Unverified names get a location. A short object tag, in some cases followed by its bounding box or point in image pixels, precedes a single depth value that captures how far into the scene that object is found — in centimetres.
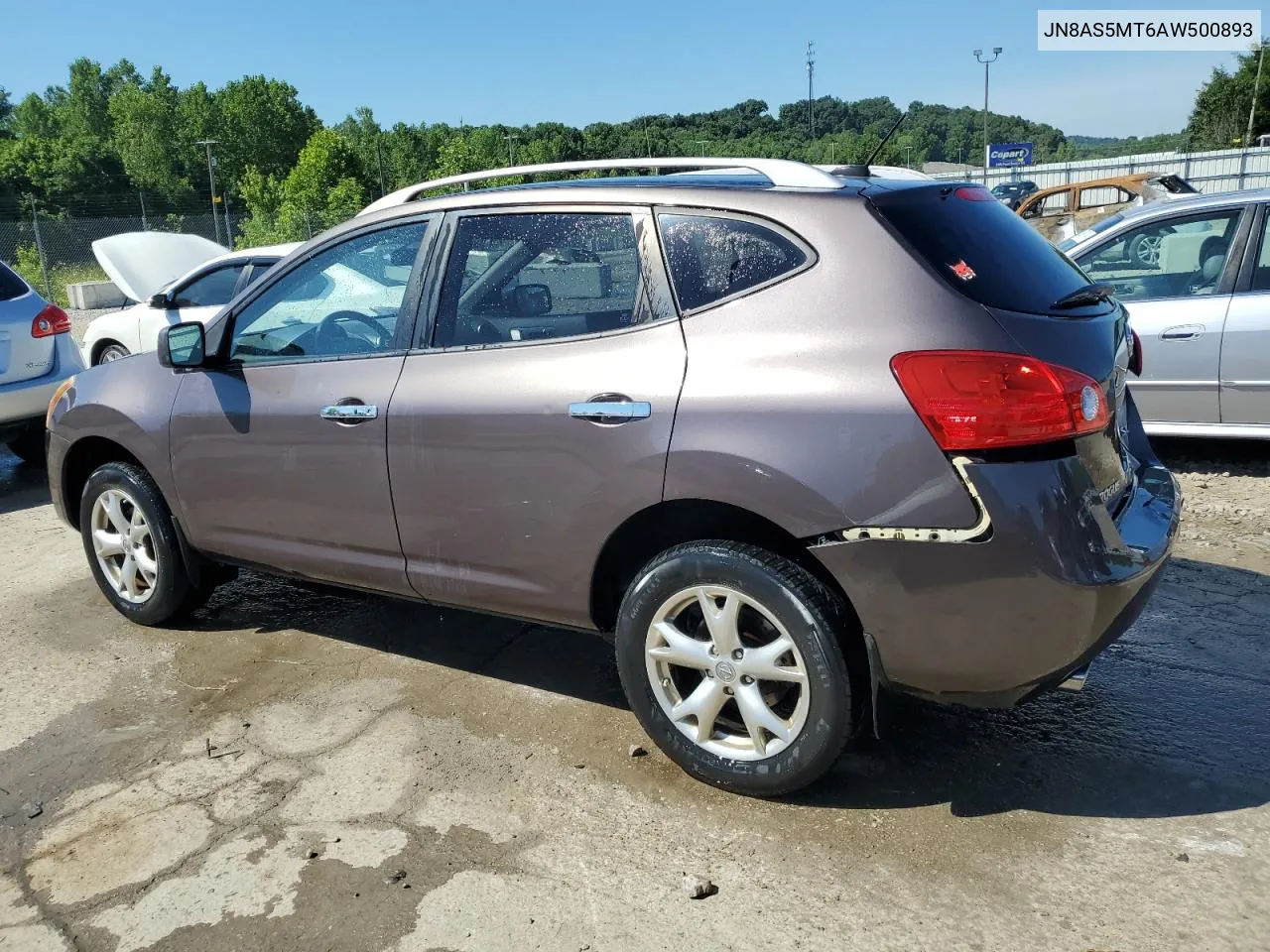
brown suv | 258
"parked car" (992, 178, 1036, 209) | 3375
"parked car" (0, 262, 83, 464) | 744
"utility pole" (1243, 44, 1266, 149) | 5203
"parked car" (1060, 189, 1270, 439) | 593
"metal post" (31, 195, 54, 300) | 2631
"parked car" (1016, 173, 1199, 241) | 1312
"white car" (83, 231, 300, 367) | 990
